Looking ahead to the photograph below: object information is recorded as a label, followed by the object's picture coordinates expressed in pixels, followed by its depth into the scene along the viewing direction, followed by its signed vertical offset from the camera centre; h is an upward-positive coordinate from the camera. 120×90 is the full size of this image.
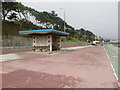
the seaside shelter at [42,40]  13.61 +0.44
